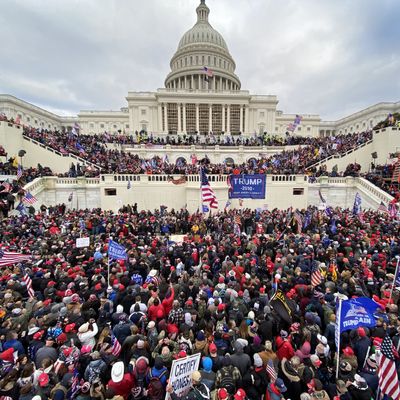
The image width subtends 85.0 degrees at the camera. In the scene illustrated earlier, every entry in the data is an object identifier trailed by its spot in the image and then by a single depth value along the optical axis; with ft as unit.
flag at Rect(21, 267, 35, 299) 20.98
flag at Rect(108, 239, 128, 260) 25.10
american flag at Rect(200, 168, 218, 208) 42.27
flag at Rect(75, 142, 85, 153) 89.20
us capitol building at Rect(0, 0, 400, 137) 174.40
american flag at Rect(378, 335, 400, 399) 10.81
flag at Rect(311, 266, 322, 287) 22.18
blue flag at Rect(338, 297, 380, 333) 14.53
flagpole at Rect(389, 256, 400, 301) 19.42
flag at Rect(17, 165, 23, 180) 58.54
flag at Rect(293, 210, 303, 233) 42.65
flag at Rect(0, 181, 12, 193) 52.39
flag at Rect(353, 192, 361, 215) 52.23
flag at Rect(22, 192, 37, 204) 49.39
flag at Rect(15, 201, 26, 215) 50.51
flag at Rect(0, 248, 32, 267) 23.82
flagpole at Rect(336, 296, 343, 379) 14.20
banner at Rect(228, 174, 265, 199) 50.11
